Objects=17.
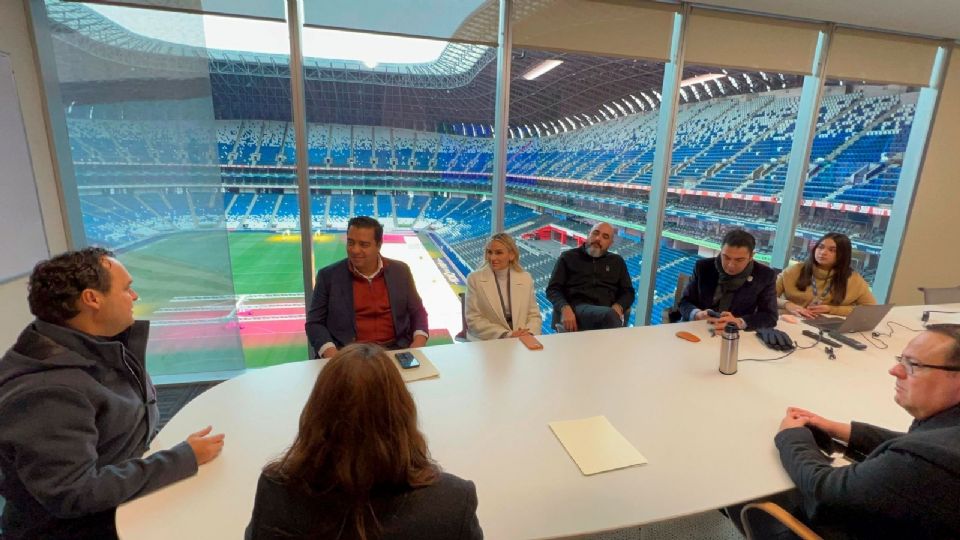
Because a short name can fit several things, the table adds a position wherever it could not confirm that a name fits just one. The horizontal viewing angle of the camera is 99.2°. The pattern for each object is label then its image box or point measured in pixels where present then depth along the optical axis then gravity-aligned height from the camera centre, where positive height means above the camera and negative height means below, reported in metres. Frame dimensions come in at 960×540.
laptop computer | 2.37 -0.78
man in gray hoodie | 0.93 -0.61
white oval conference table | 1.05 -0.84
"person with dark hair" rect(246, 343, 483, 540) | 0.70 -0.53
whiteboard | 2.20 -0.20
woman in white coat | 2.57 -0.73
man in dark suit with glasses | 0.89 -0.68
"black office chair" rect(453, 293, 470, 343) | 2.64 -0.97
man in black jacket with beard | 3.05 -0.74
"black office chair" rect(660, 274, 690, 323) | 2.92 -0.90
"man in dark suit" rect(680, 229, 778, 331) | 2.54 -0.66
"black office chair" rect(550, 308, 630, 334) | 2.94 -1.04
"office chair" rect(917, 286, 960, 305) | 3.21 -0.81
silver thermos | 1.78 -0.72
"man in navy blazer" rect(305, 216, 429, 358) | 2.19 -0.71
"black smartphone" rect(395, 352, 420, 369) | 1.78 -0.82
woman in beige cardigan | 2.81 -0.68
